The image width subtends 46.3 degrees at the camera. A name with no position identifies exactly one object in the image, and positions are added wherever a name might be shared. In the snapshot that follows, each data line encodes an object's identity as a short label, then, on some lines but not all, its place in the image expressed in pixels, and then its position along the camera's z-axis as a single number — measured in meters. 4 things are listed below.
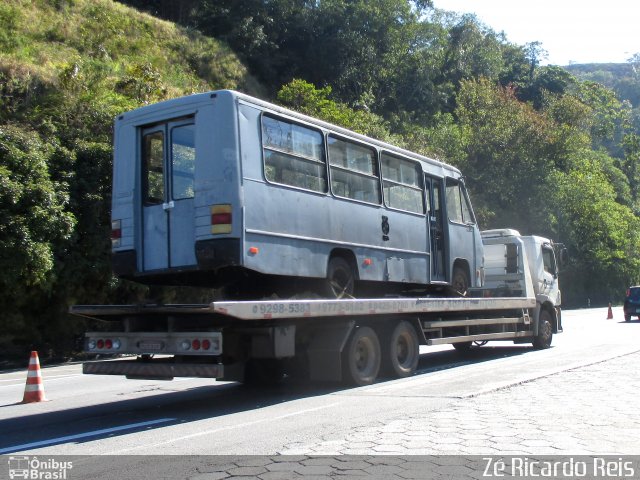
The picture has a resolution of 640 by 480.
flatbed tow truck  8.64
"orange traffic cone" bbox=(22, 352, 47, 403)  10.77
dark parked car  28.31
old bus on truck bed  9.02
